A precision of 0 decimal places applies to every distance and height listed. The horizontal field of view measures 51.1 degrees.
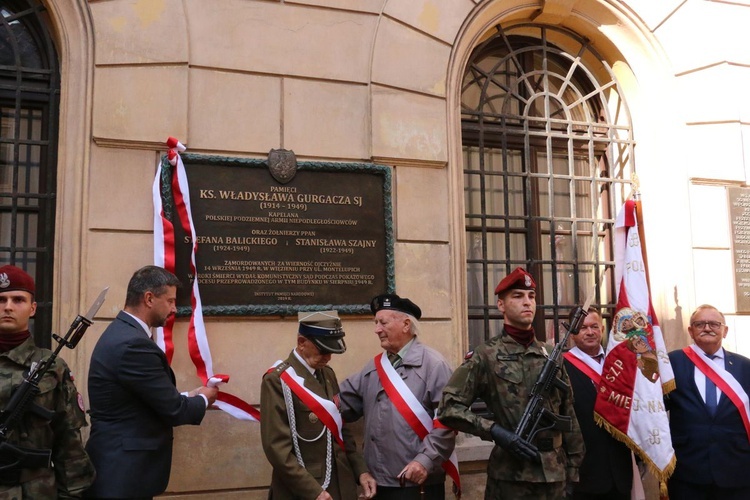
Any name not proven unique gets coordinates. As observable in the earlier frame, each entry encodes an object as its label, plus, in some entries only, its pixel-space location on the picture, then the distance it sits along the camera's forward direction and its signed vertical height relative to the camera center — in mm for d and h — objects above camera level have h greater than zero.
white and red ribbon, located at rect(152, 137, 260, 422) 5293 +131
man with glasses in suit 5316 -925
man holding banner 5309 -1059
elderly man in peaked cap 4363 -779
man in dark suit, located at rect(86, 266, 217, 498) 3961 -631
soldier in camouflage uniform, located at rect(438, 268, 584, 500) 4375 -690
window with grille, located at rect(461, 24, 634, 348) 6941 +1079
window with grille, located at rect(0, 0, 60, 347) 5453 +1043
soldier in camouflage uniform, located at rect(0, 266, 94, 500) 3754 -621
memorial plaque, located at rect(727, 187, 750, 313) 7098 +374
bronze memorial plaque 5492 +373
